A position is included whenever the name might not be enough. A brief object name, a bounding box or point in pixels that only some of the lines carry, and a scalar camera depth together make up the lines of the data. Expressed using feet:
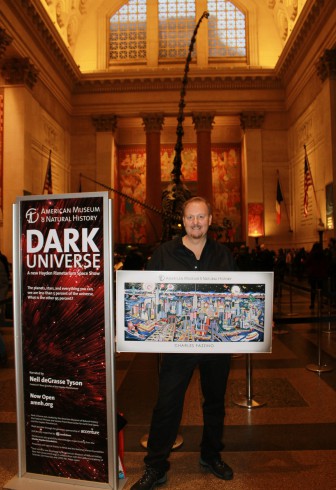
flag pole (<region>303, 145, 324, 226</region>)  64.28
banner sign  8.70
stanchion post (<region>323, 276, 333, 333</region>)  26.11
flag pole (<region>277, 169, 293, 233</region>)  83.98
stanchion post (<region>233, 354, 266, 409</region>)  14.45
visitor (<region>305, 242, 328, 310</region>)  33.14
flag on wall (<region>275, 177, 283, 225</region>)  78.48
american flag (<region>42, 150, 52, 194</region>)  63.73
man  9.42
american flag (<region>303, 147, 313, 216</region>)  62.71
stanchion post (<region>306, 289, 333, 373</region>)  18.20
